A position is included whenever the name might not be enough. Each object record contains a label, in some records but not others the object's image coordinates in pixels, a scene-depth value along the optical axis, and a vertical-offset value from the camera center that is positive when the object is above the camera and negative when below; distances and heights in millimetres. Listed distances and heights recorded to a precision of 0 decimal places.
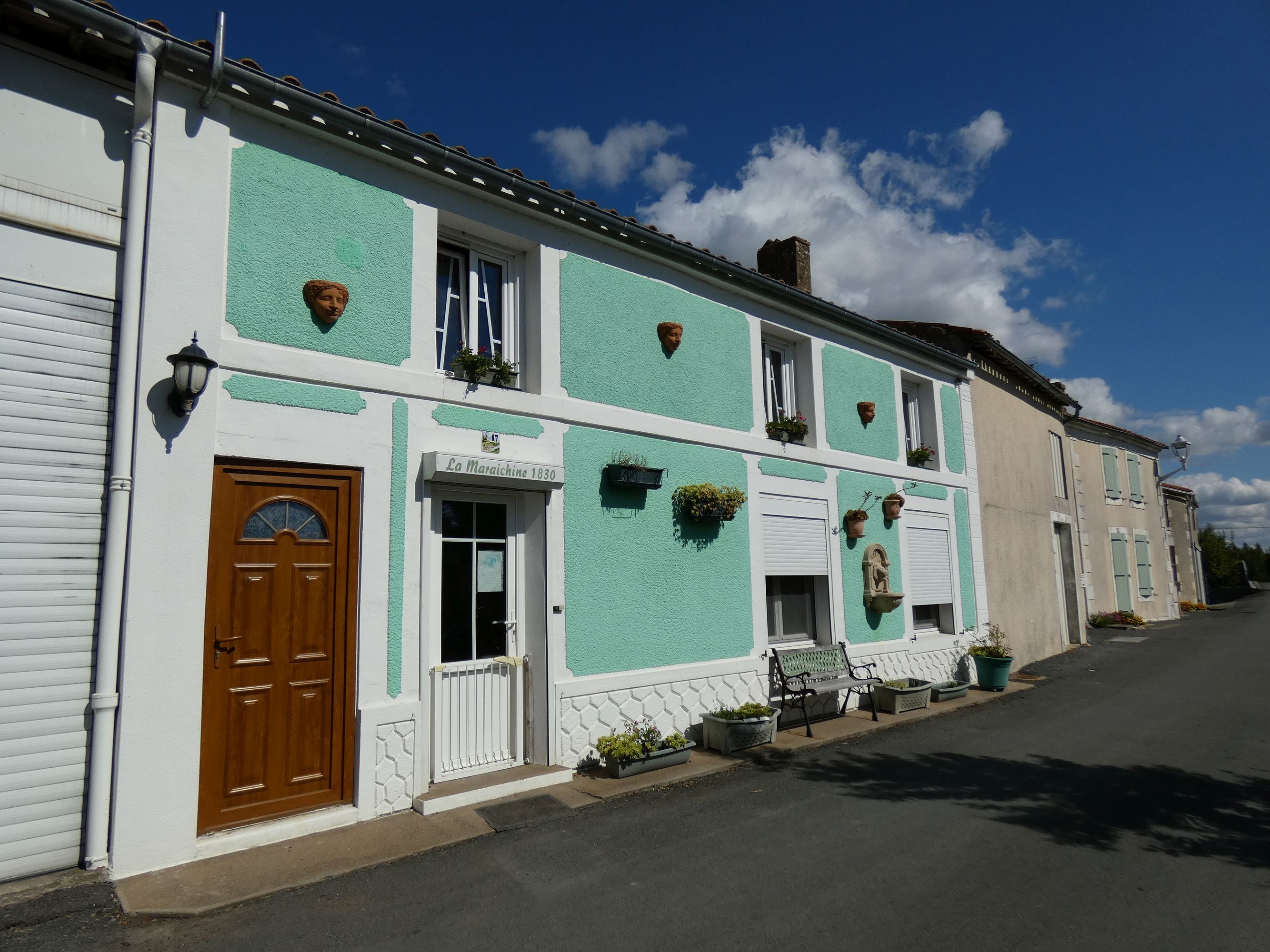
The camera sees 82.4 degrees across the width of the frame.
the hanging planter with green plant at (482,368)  6309 +1895
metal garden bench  8195 -1151
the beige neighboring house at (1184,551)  27516 +654
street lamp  23531 +3891
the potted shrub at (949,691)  10328 -1671
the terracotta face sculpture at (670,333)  7898 +2660
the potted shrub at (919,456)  11602 +1875
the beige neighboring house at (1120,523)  19734 +1359
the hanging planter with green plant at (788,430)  9234 +1867
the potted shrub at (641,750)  6402 -1528
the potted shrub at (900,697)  9344 -1583
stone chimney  10953 +4788
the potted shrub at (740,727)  7305 -1508
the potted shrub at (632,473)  7047 +1050
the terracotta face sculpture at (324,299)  5465 +2161
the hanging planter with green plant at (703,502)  7703 +819
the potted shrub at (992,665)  11180 -1424
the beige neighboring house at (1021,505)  13180 +1320
